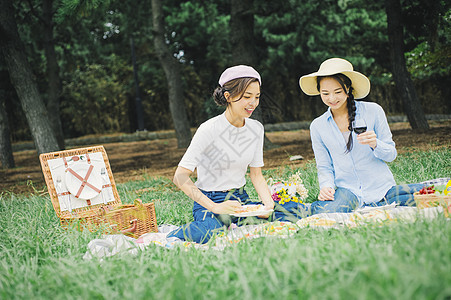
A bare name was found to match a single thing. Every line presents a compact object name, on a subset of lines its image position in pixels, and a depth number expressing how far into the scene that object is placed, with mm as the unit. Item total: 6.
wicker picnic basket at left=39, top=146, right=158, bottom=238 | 3301
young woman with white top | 2914
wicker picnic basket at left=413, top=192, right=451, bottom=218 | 2444
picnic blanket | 2451
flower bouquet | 3283
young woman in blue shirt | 3189
